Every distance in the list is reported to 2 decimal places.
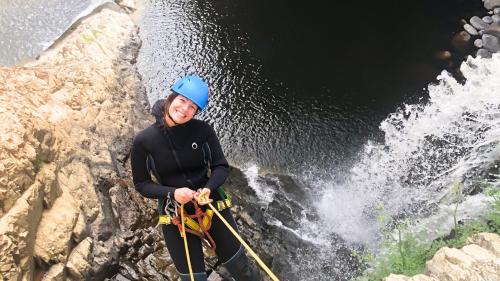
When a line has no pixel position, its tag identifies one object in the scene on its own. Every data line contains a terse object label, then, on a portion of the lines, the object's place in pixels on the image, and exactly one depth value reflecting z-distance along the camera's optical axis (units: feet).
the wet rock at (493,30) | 36.04
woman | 10.53
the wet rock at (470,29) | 36.52
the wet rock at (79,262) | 16.06
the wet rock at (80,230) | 16.98
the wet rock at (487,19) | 37.61
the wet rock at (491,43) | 34.50
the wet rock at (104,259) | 16.63
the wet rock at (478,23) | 37.06
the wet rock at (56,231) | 15.57
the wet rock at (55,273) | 15.28
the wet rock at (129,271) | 16.98
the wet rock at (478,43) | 34.97
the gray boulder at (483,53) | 33.81
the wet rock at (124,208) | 19.10
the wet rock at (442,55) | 33.98
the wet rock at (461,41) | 35.04
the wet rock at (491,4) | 39.50
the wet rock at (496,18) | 37.59
